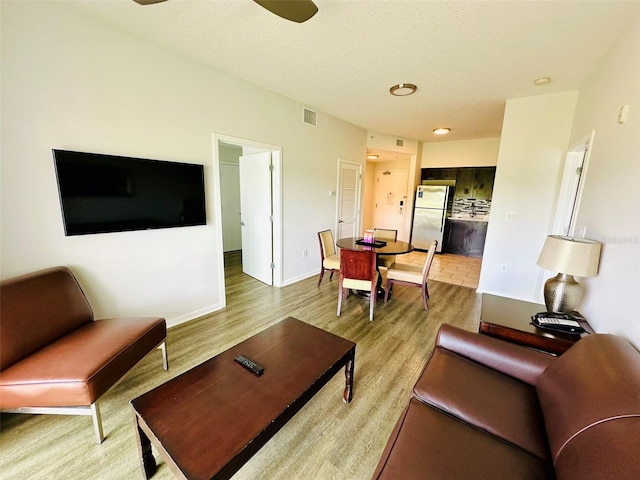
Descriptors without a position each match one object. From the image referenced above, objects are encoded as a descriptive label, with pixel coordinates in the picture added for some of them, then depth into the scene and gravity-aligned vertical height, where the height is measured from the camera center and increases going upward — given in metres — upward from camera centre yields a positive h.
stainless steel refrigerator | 6.21 -0.33
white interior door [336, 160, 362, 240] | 4.81 -0.01
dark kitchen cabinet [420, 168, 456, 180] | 6.29 +0.66
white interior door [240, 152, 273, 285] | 3.78 -0.31
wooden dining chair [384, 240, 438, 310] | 3.12 -0.93
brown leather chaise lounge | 1.40 -0.98
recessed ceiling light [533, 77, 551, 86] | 2.80 +1.33
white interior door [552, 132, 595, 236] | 2.98 +0.17
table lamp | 1.72 -0.41
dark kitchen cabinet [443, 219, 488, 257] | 6.03 -0.84
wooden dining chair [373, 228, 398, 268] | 3.55 -0.61
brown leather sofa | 0.87 -0.96
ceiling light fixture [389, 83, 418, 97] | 3.03 +1.31
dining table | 3.18 -0.62
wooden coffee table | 1.03 -1.00
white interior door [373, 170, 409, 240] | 7.34 -0.01
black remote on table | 1.47 -0.98
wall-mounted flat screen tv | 1.98 -0.02
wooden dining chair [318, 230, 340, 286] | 3.71 -0.85
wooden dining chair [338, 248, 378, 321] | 2.86 -0.82
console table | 1.67 -0.85
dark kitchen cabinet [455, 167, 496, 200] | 5.87 +0.45
